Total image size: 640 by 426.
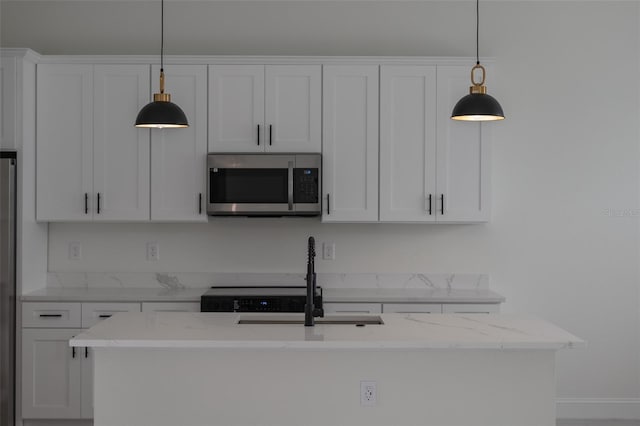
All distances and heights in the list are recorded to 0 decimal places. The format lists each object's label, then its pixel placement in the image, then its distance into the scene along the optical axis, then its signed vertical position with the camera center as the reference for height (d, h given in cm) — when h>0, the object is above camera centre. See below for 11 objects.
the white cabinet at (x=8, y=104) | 407 +64
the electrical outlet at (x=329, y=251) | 456 -29
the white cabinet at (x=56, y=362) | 403 -96
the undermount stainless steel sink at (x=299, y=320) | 309 -53
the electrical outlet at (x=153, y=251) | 456 -30
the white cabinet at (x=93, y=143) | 422 +42
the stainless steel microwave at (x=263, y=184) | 418 +16
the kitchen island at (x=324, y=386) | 273 -74
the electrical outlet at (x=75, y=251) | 456 -30
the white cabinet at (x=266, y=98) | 423 +71
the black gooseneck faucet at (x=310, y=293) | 283 -36
